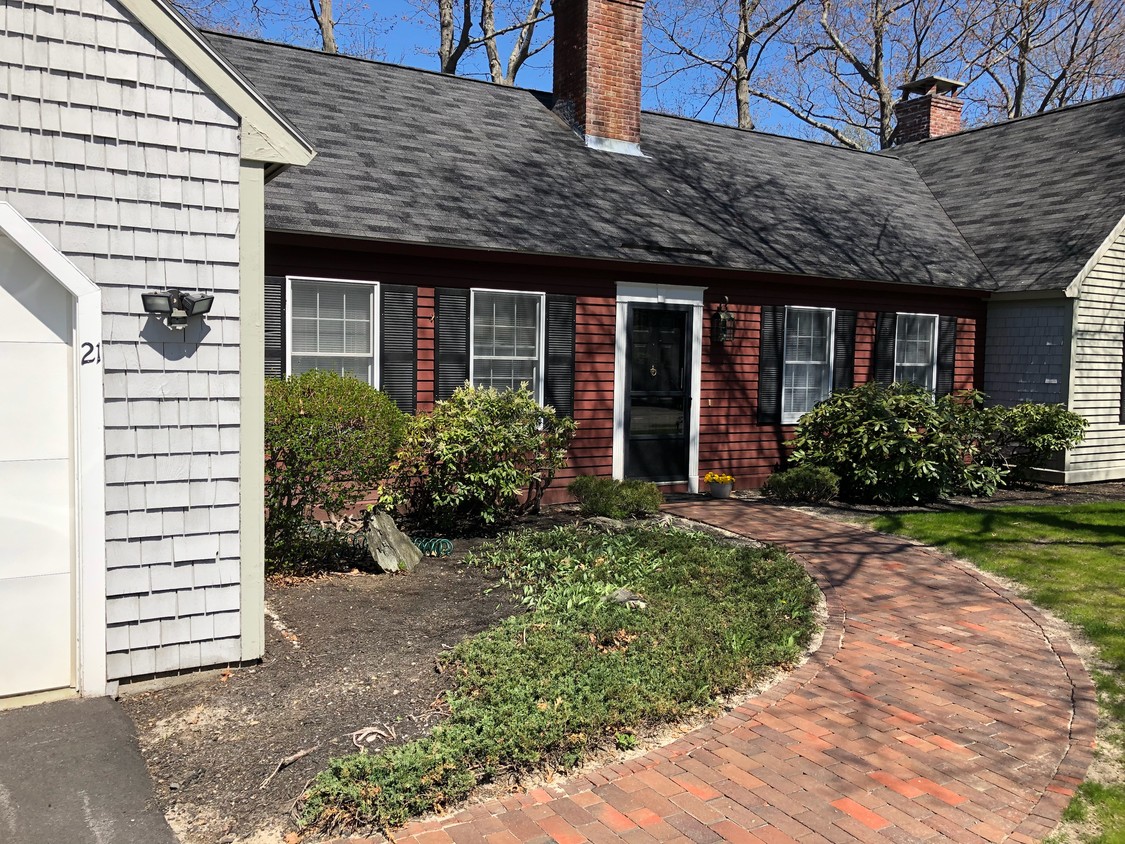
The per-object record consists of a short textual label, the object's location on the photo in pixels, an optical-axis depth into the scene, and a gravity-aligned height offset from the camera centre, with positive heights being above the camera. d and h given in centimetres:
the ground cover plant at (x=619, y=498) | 924 -134
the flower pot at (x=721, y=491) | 1112 -147
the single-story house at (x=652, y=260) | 916 +135
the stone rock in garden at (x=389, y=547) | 720 -149
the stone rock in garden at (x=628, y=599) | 605 -158
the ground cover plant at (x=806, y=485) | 1054 -131
